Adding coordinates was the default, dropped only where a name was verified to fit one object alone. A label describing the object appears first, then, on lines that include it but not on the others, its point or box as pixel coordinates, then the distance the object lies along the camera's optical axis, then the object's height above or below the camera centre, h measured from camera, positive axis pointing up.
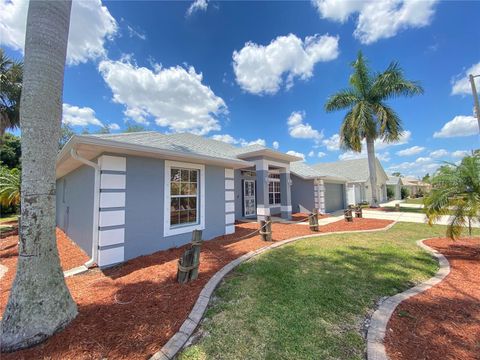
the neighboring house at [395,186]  36.16 +1.61
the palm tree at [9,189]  14.91 +1.05
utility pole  9.45 +4.39
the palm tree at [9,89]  11.55 +6.32
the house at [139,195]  5.41 +0.18
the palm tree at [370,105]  17.31 +7.95
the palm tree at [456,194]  5.45 +0.00
